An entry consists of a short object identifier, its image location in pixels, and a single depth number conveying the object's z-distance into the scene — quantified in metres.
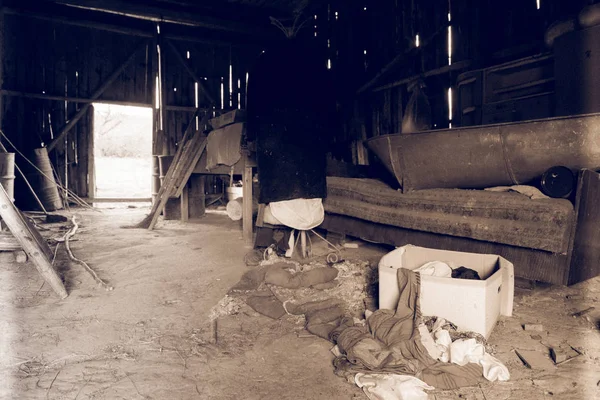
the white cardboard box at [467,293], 2.50
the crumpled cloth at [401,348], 2.16
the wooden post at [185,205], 7.95
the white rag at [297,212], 4.62
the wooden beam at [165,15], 9.17
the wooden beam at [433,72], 6.10
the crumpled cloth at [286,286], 3.03
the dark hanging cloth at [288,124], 4.50
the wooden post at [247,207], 5.31
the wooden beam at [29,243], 3.45
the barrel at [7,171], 5.98
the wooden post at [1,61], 9.03
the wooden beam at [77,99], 9.27
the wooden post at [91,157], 10.32
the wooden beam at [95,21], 9.37
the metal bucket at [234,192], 9.41
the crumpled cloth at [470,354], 2.24
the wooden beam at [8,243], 4.49
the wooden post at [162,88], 10.55
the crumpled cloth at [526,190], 3.09
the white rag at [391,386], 1.96
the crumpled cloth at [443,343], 2.33
